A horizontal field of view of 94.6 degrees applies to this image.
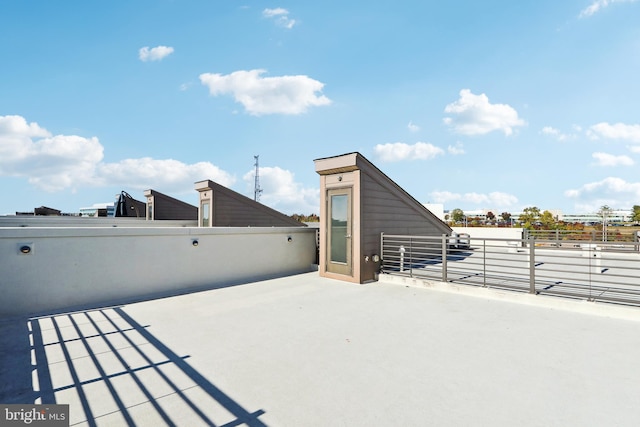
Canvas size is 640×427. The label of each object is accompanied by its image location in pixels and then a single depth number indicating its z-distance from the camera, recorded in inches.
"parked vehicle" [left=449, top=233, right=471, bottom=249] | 546.1
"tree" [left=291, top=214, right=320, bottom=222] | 1235.4
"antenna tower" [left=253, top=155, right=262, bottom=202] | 1428.4
